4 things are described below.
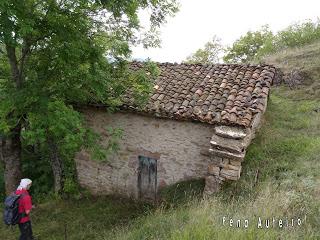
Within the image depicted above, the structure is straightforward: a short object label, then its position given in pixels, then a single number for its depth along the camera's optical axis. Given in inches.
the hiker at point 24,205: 255.2
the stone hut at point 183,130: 317.7
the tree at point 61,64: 267.6
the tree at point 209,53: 1412.4
